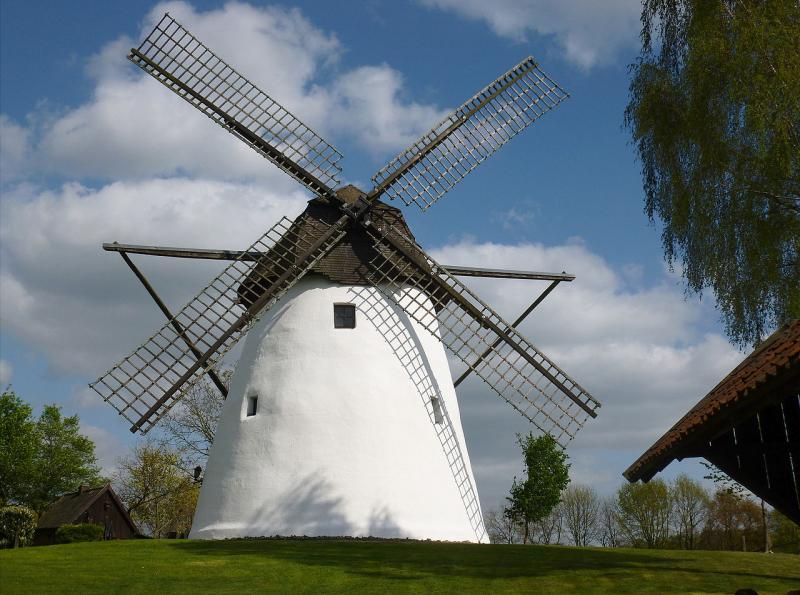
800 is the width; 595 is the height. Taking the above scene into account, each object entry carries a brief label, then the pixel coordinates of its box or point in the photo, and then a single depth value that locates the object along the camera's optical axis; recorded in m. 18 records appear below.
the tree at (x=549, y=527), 54.72
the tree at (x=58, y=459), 49.25
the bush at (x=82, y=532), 35.28
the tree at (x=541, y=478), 34.50
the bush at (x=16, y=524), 40.19
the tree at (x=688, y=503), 56.28
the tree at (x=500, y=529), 51.07
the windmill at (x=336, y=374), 19.11
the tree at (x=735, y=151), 14.01
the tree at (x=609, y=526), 59.72
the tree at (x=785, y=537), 42.41
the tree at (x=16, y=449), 46.44
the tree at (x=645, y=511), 54.56
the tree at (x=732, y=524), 49.09
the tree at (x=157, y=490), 50.03
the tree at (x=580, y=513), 60.22
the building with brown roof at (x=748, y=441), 10.70
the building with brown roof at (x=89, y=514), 42.16
